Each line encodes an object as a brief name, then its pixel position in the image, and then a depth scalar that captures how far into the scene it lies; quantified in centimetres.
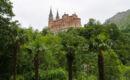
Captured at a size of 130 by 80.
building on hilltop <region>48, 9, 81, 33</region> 11329
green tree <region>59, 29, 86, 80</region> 1758
